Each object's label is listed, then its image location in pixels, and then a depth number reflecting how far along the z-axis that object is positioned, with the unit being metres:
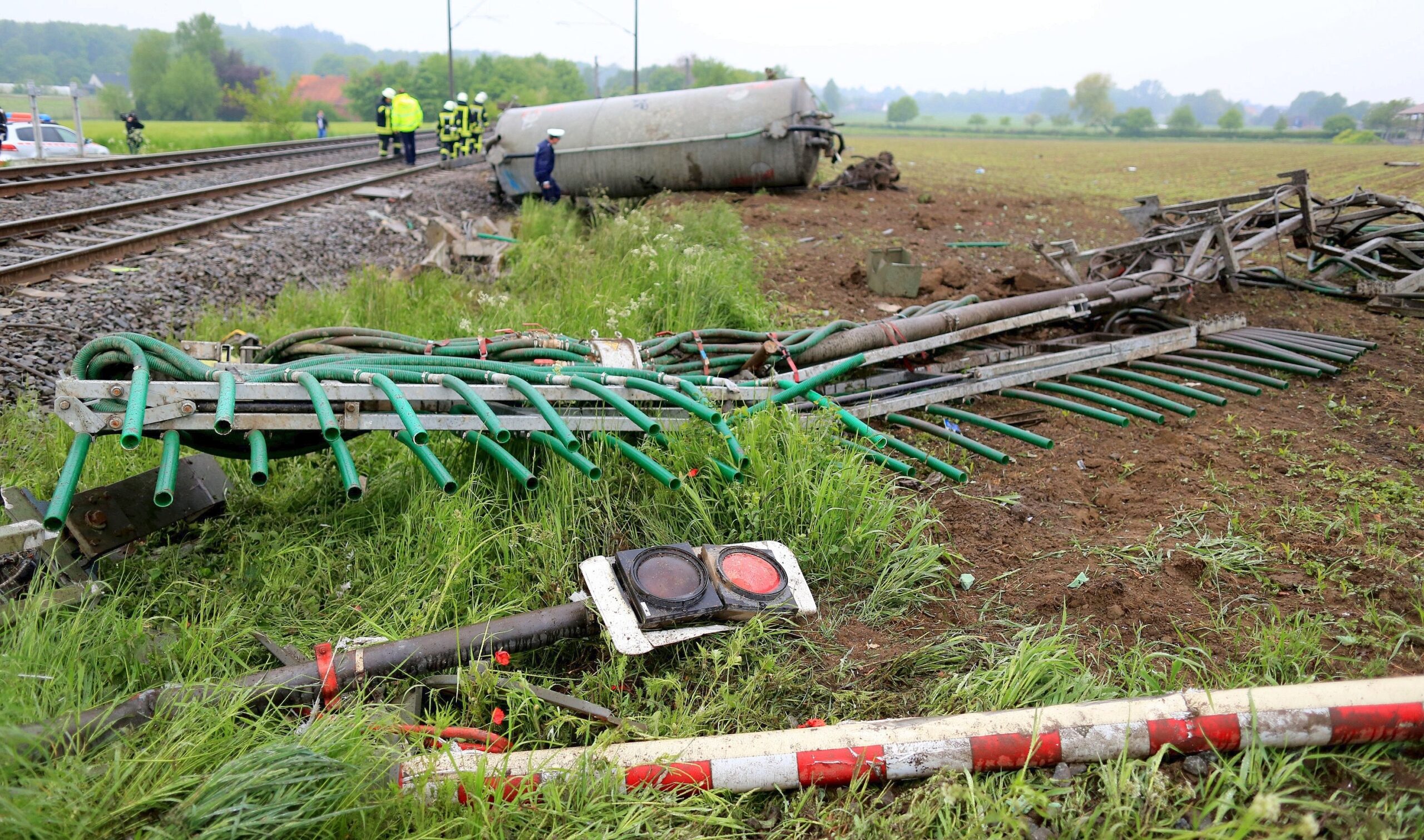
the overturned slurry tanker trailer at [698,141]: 12.03
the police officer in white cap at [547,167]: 12.48
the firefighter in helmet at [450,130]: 19.59
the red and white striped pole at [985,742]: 2.08
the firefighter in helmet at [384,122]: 18.02
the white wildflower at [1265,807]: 1.66
